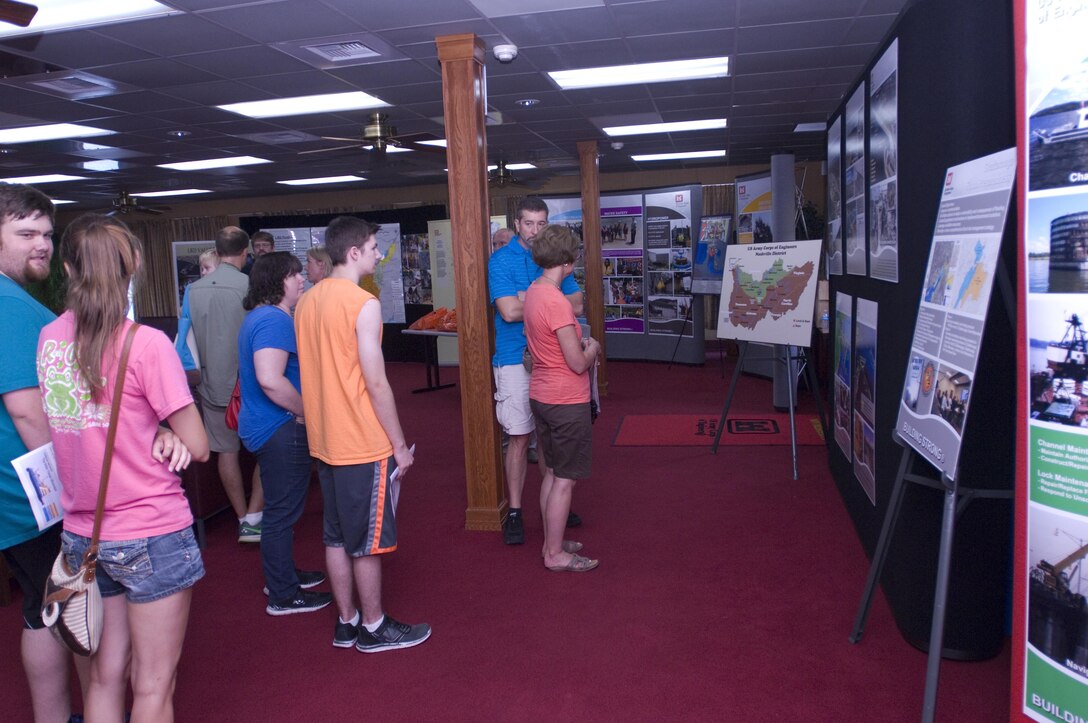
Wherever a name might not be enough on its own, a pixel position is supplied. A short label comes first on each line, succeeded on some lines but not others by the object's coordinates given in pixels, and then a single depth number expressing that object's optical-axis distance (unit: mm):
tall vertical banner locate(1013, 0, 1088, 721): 1581
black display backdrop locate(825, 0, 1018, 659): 2254
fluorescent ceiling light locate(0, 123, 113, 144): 7016
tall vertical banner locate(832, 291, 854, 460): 3855
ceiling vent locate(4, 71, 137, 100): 5137
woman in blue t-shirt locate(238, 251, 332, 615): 2850
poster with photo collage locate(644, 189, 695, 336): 9820
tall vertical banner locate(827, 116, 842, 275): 4164
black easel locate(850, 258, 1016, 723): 1914
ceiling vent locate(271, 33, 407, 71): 4699
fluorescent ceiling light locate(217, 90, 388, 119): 6340
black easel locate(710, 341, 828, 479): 4743
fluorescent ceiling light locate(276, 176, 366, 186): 11664
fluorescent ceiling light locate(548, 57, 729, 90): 5723
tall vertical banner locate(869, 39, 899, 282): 2855
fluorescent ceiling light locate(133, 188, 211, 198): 12281
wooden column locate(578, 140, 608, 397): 8047
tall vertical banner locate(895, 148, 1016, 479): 1845
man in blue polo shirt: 3654
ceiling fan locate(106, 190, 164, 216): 9829
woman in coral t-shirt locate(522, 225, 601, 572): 3127
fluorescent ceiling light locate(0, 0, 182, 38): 3920
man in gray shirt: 3791
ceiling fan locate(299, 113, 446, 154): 5863
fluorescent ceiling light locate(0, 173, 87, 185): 9932
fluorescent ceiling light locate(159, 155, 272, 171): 9312
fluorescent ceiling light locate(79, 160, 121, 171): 9016
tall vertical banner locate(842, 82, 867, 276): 3469
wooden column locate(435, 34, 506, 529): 3885
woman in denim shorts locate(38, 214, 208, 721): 1654
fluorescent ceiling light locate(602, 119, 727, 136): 8016
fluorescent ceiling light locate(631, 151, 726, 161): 10445
